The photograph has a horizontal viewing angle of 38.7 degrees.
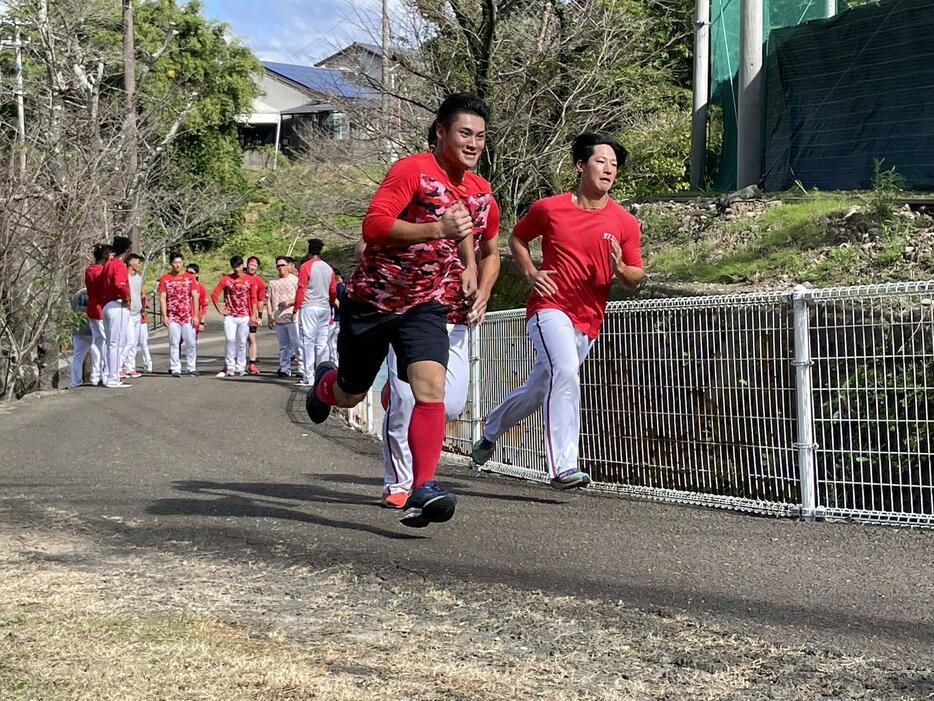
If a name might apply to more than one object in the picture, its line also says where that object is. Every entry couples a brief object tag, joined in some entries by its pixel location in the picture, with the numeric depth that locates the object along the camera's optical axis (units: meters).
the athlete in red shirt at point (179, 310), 20.83
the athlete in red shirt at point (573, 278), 7.57
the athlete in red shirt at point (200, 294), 21.14
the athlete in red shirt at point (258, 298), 20.84
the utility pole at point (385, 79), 21.91
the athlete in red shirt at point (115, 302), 18.02
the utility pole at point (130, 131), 22.78
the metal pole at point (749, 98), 14.26
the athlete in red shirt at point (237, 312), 20.36
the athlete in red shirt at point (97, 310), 18.08
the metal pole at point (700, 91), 17.55
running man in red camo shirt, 6.23
